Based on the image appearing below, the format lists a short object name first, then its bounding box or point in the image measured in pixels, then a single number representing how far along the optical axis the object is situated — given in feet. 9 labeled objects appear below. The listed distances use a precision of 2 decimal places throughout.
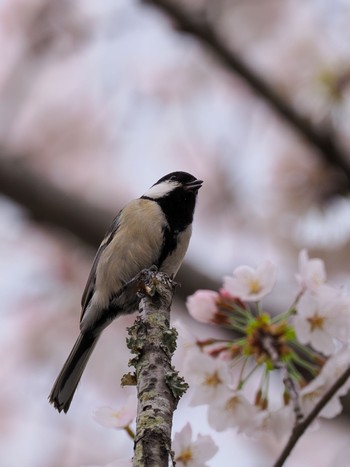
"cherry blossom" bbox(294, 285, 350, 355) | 14.20
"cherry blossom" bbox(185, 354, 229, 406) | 14.85
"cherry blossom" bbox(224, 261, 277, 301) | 15.08
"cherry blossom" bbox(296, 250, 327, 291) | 14.56
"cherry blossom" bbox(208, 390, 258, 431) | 14.49
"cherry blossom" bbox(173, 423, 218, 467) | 13.37
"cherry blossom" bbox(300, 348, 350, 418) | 13.66
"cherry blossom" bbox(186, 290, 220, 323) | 15.62
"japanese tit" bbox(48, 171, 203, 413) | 22.17
